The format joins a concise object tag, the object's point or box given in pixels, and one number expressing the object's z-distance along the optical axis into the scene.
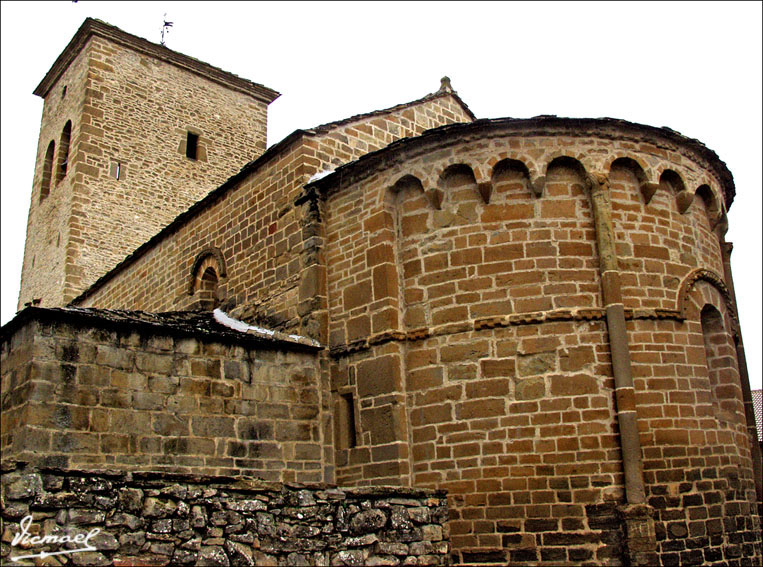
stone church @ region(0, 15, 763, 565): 8.66
